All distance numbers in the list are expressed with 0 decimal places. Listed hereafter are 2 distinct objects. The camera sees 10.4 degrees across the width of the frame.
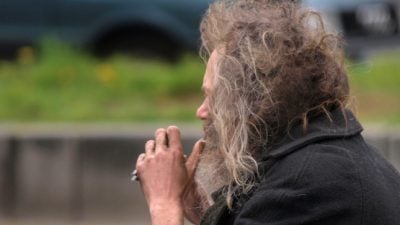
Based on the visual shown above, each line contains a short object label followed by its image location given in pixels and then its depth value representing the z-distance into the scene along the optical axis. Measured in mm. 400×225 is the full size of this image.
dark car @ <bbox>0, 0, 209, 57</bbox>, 17966
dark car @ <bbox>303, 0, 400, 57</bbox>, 19251
